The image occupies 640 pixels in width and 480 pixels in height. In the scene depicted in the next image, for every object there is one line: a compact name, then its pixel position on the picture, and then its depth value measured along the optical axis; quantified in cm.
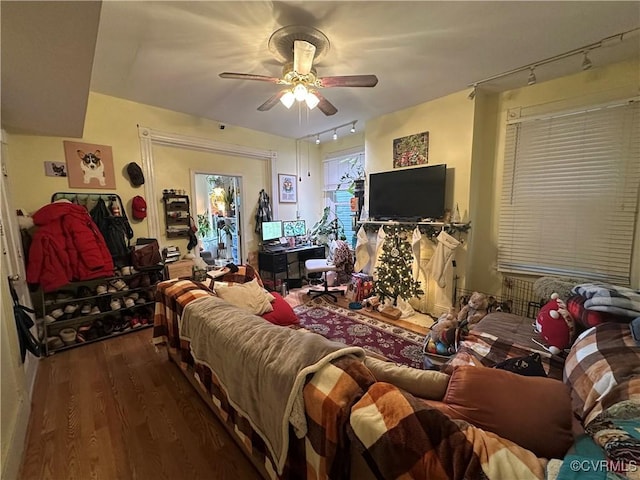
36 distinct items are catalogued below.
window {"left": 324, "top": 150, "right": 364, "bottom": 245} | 477
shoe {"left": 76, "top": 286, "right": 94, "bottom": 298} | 273
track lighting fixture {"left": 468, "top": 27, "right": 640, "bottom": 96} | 204
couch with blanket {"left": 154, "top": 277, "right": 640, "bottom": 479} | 72
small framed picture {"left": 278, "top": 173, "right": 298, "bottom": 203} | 478
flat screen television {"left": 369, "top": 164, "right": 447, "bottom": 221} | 320
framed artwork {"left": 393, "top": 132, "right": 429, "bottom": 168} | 337
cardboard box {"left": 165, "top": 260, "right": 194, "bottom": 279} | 328
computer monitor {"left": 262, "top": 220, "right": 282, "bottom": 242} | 440
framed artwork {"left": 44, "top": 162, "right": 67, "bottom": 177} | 269
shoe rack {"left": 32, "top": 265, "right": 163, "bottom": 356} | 261
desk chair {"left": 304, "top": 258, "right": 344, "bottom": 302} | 407
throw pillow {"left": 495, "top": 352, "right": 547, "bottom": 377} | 125
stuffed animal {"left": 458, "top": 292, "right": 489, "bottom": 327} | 240
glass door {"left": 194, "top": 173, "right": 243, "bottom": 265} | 505
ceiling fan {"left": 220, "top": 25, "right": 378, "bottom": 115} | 193
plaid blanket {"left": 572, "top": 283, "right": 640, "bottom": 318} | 154
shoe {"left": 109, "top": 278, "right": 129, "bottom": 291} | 288
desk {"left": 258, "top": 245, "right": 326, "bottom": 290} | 430
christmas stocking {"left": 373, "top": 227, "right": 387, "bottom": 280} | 374
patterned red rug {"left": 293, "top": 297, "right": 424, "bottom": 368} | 255
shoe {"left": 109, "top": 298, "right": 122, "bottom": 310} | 284
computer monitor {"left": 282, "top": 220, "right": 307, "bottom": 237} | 475
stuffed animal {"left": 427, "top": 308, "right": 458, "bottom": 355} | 216
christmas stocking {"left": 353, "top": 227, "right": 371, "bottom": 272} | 399
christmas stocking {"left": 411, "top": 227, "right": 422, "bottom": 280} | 341
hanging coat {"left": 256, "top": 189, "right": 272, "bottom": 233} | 449
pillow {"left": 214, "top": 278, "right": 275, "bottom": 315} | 223
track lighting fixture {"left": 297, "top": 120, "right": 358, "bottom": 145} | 405
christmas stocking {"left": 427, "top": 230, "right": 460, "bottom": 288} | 312
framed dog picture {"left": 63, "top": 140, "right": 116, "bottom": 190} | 280
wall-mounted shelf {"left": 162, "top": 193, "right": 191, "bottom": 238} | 351
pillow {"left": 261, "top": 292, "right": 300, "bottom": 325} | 229
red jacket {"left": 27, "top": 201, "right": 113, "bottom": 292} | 243
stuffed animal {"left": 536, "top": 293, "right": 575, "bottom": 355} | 171
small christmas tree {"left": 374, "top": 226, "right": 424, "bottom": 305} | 353
